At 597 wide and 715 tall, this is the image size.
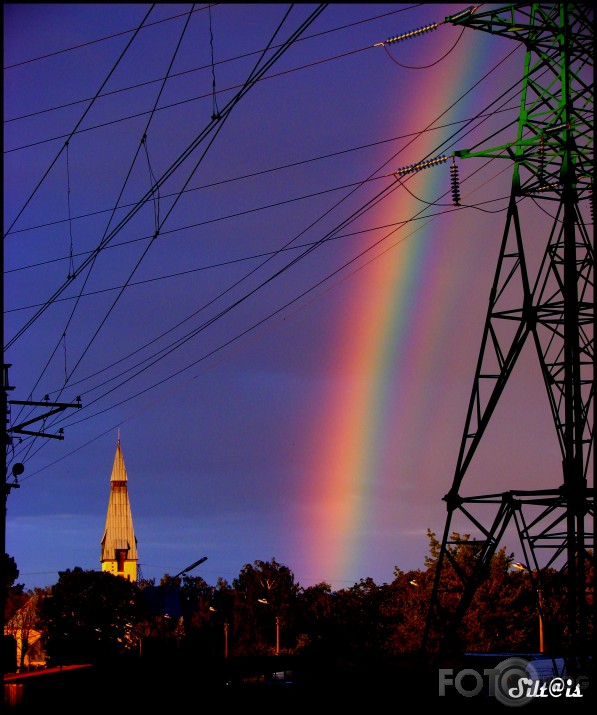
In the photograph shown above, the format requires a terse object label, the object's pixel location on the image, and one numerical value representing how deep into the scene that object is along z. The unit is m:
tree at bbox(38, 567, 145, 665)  127.31
